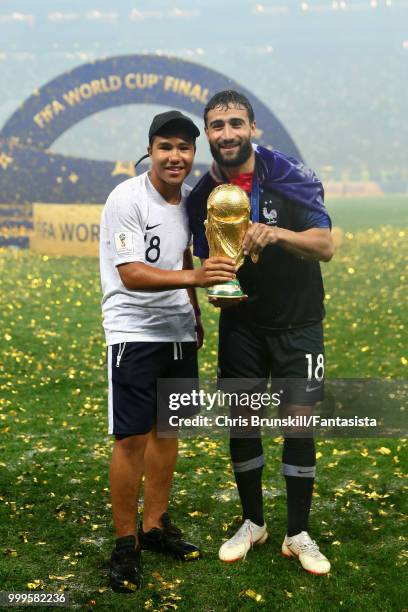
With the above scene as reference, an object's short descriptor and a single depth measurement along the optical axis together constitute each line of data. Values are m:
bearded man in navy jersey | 4.59
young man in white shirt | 4.52
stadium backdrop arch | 27.31
